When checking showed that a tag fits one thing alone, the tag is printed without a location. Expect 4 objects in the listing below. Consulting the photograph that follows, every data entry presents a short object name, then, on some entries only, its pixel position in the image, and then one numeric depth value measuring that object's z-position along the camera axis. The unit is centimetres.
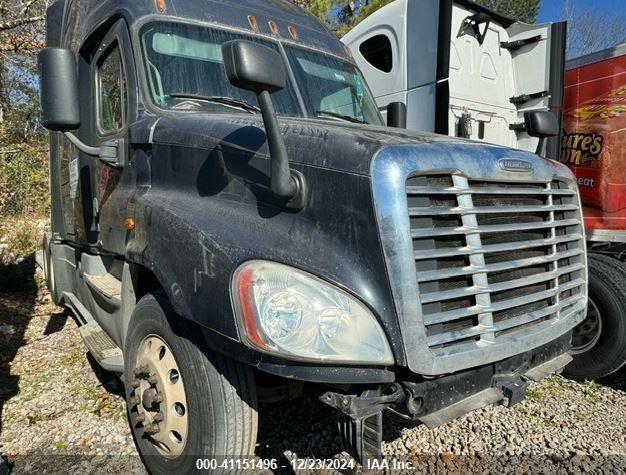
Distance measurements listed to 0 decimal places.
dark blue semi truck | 180
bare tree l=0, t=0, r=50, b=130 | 1058
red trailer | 402
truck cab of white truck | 524
